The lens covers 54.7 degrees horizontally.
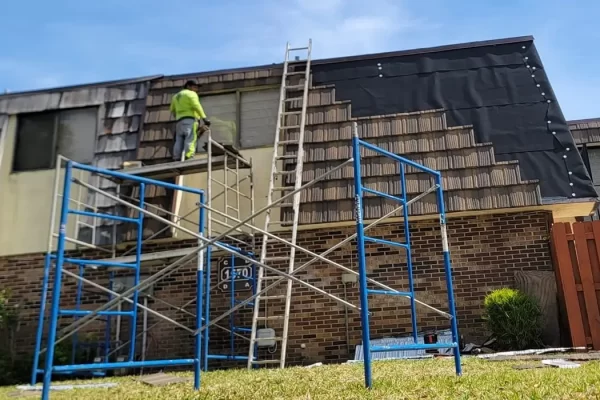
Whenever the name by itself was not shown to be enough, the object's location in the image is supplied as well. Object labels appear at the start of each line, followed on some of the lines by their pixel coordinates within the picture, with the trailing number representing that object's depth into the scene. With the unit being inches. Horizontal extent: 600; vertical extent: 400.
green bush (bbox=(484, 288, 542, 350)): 280.8
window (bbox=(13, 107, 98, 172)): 406.6
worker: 361.1
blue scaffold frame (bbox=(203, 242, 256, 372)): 318.6
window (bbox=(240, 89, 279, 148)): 387.5
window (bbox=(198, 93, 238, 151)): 391.5
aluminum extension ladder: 307.5
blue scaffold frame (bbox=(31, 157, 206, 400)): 155.9
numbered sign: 343.6
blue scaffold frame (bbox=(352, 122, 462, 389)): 148.9
